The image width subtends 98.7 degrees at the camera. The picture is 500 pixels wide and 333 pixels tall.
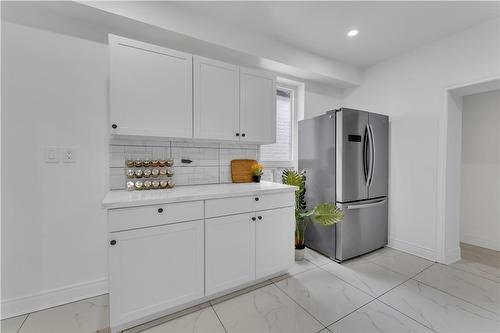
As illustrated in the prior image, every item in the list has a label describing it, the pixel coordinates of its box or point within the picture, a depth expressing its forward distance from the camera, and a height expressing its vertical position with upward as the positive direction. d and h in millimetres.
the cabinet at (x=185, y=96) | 1715 +605
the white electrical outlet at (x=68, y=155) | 1788 +61
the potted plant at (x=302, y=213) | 2316 -570
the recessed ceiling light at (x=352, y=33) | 2326 +1428
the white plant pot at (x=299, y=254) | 2518 -1081
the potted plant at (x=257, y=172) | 2500 -112
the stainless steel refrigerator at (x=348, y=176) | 2439 -168
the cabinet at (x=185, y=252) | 1428 -690
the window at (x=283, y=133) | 3047 +432
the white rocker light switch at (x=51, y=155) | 1734 +59
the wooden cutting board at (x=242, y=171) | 2518 -101
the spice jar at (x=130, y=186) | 1907 -211
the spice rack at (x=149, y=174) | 1946 -112
